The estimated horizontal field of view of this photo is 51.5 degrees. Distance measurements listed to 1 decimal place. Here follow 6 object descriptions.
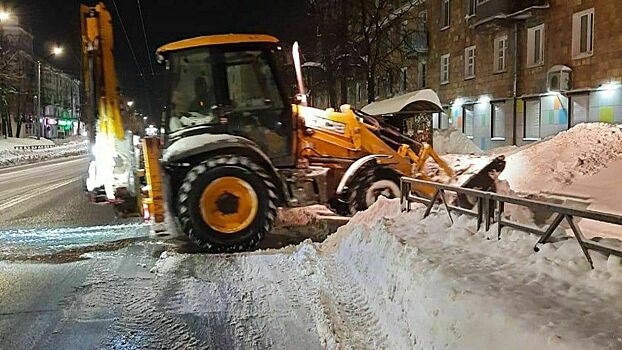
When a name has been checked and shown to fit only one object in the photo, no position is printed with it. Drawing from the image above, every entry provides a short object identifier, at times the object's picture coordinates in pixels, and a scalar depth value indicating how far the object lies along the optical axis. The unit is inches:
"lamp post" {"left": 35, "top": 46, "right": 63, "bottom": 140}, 1851.6
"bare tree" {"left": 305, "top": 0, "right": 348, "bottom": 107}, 1374.3
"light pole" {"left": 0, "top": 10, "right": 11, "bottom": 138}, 1460.4
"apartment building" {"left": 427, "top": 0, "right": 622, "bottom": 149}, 893.8
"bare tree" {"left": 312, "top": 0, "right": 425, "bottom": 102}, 1327.5
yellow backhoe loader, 375.2
